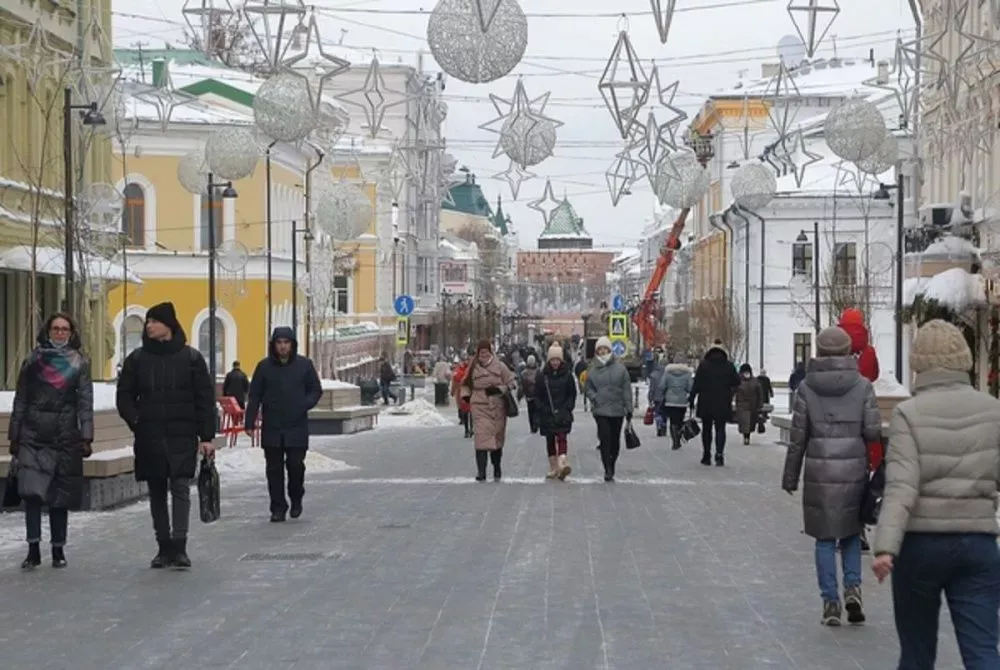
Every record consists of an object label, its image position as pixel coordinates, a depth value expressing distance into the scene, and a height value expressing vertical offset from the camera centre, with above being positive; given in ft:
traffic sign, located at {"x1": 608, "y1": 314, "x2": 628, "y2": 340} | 196.75 -0.68
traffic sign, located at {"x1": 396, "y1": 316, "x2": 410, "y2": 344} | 213.46 -1.22
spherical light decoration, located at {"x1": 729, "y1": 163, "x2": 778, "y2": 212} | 128.06 +9.00
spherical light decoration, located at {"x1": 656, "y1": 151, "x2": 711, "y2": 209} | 117.80 +8.23
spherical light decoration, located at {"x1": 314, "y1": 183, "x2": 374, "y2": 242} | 139.23 +7.73
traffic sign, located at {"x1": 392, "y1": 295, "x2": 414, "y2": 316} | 190.90 +1.57
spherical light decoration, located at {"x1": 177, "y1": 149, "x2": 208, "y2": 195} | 134.21 +10.37
